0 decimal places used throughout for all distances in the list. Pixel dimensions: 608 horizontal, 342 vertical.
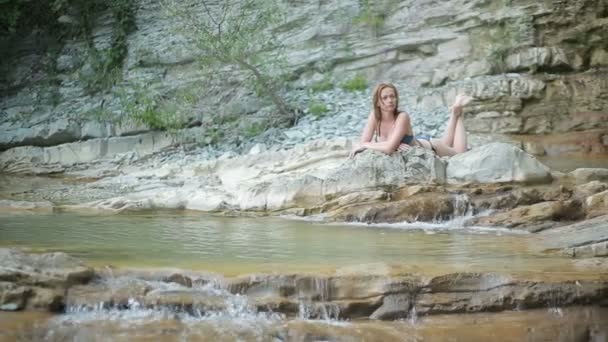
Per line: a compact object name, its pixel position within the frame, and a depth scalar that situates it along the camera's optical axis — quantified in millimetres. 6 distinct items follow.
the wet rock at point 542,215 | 6530
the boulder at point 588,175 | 7870
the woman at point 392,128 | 7758
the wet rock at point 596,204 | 6527
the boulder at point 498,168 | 7605
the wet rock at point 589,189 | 7066
